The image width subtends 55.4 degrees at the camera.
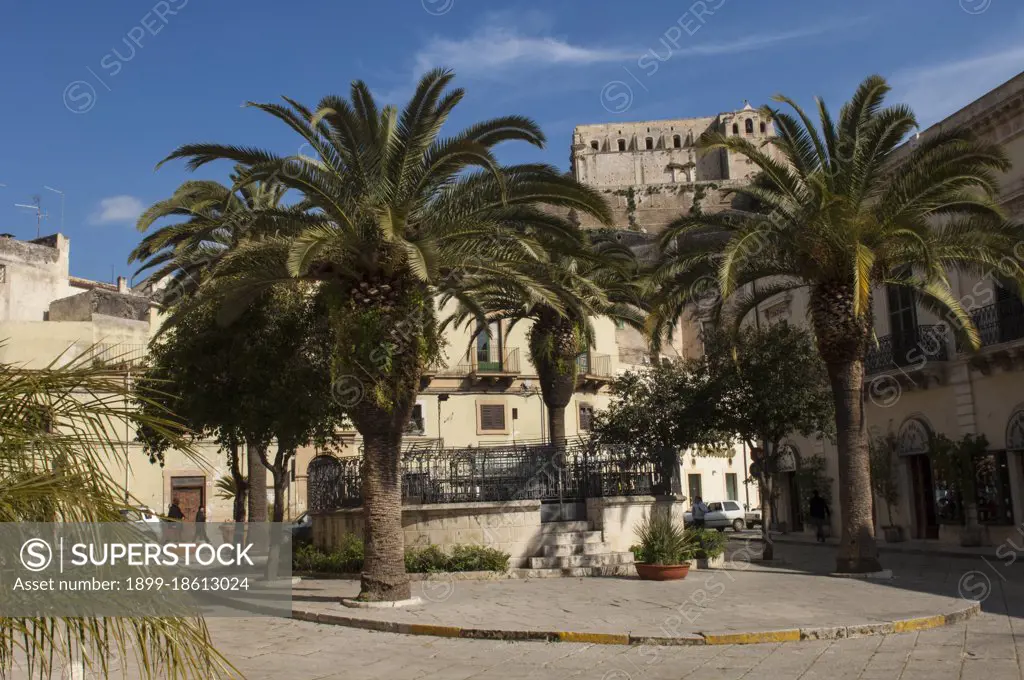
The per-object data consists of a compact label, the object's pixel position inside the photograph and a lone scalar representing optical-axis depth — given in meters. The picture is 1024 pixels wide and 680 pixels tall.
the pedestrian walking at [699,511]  31.50
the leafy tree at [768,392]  23.27
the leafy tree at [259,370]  18.75
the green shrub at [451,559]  18.58
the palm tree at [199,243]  19.08
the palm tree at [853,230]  17.12
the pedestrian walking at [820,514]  32.28
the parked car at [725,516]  44.59
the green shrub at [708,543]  19.98
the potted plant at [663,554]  17.58
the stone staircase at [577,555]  18.81
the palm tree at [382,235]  14.45
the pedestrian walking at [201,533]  18.13
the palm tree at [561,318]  21.47
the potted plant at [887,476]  31.12
